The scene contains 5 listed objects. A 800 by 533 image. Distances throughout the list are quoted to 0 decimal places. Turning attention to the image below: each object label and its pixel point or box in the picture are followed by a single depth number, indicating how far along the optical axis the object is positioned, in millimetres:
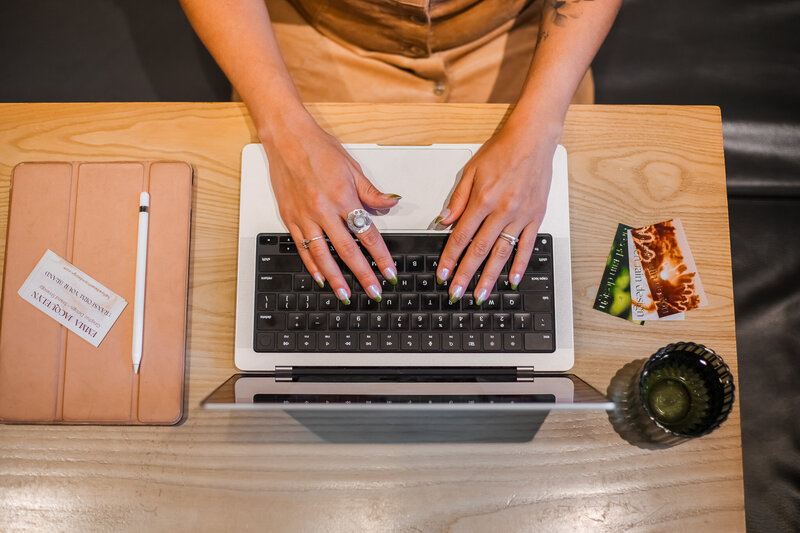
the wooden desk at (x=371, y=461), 637
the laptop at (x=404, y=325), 641
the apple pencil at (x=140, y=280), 651
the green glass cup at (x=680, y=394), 617
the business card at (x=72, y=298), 663
